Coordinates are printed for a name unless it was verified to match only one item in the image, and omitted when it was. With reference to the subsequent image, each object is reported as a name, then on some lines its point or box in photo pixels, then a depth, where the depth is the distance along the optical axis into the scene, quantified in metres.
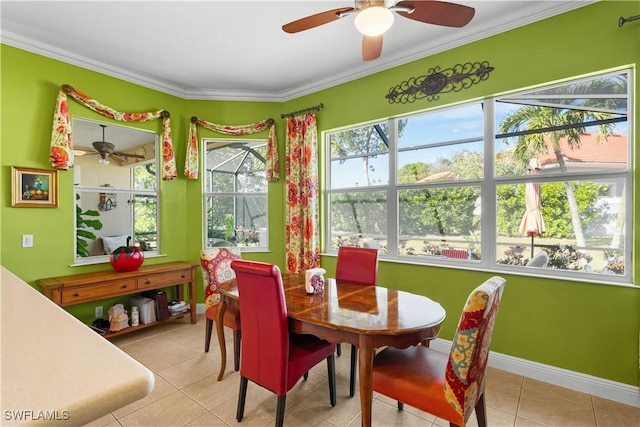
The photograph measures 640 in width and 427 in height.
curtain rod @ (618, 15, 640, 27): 2.06
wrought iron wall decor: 2.76
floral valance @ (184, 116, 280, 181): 3.93
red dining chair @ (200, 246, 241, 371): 2.76
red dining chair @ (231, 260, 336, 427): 1.71
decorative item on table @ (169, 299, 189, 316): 3.54
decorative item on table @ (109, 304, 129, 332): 3.08
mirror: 3.25
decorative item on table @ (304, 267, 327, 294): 2.17
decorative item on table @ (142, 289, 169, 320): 3.41
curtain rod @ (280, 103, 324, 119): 3.83
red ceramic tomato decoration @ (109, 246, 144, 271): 3.17
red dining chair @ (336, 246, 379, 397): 2.65
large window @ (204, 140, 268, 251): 4.18
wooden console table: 2.73
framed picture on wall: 2.75
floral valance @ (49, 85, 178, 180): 2.90
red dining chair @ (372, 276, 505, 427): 1.37
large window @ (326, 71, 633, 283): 2.28
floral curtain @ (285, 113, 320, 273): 3.74
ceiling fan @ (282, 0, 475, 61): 1.65
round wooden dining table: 1.56
